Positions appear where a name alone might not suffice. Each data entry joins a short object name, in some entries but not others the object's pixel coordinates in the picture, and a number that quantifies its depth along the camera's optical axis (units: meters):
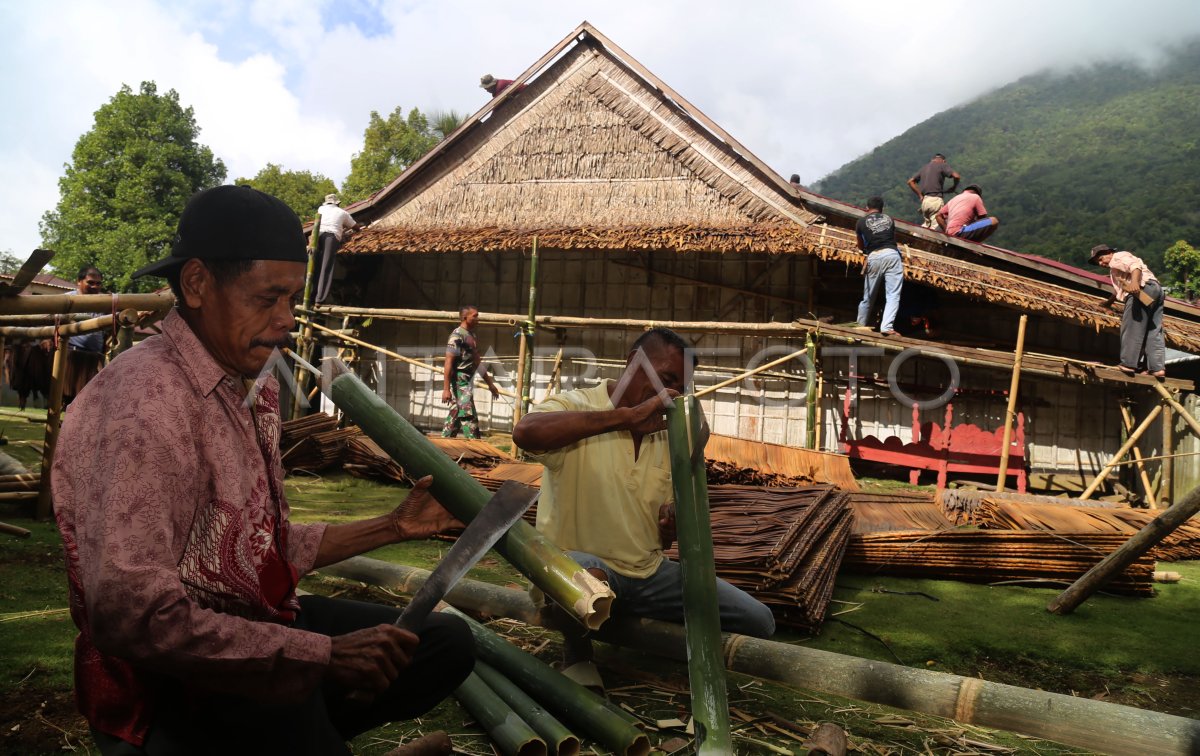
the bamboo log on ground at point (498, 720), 2.33
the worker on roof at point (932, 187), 13.02
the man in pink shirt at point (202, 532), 1.41
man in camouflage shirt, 9.98
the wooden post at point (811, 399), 9.62
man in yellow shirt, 3.19
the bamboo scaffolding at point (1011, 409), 8.53
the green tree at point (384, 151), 30.31
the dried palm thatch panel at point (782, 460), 8.12
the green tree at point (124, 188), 28.12
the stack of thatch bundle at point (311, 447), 8.46
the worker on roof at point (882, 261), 9.53
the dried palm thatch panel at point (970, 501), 6.61
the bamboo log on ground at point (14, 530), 4.82
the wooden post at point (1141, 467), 8.63
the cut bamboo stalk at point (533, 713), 2.33
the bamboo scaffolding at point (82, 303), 2.91
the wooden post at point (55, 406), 5.11
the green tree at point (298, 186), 33.12
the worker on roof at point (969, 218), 11.57
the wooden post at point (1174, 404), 6.12
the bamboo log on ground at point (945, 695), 2.38
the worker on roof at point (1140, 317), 8.66
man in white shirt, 11.85
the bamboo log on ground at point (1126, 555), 3.86
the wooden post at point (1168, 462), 8.48
